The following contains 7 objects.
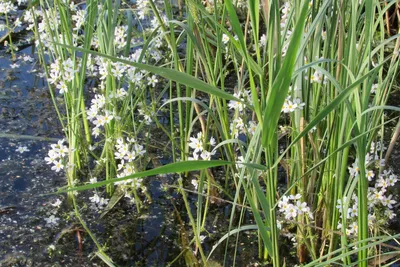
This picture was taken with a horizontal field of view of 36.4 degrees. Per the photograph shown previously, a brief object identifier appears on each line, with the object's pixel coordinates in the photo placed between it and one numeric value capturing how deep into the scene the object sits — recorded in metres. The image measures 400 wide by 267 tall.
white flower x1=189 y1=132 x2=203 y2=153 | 2.11
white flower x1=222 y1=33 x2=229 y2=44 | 2.64
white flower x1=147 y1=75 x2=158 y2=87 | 2.39
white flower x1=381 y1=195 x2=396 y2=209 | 2.02
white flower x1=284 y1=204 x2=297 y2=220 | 1.96
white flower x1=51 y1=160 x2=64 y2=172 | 2.29
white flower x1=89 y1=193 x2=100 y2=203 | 2.32
